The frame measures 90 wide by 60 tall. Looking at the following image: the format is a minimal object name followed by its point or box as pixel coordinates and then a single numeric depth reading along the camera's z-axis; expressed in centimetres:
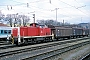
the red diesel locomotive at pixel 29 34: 2749
